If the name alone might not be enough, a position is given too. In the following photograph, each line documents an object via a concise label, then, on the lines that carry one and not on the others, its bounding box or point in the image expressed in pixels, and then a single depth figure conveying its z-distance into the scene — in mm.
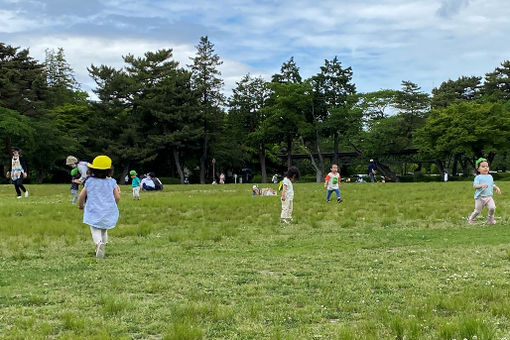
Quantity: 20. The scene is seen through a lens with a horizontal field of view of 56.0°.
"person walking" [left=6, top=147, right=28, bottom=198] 18972
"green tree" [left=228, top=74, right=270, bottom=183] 65188
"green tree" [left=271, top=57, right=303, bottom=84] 65562
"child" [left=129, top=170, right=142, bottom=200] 21422
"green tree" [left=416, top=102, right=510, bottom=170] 50625
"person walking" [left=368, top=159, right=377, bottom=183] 39769
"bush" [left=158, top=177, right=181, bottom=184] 63128
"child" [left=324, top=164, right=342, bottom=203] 18703
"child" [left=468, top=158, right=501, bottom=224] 11867
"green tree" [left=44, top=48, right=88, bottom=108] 65550
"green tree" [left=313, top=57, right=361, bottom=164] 59125
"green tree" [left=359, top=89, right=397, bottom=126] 58781
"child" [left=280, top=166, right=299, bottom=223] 13477
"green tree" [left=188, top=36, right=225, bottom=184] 61875
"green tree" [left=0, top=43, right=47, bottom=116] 50594
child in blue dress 8414
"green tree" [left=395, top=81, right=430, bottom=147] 61125
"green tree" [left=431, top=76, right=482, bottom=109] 68519
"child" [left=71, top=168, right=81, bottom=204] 16886
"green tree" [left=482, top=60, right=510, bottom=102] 65438
